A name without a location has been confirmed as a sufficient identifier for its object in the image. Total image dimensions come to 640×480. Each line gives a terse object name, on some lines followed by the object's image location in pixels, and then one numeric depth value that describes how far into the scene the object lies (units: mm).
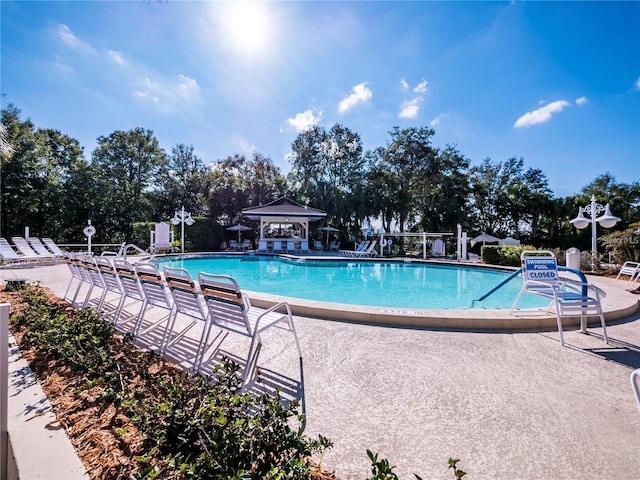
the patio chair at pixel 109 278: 3963
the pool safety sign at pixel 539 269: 4637
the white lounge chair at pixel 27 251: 11836
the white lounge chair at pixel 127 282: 3666
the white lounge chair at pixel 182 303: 2846
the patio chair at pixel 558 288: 3506
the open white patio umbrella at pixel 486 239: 19622
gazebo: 19266
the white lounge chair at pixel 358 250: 18016
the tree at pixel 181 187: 26391
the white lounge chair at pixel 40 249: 12320
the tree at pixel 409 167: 25266
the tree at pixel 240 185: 25031
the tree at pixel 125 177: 21203
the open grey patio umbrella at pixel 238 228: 21277
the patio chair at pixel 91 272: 4406
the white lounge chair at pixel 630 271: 6918
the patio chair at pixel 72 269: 5138
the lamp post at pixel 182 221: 18062
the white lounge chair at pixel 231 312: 2420
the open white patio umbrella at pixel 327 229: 22433
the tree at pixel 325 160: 26688
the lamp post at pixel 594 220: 9633
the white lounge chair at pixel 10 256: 10988
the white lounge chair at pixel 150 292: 3314
